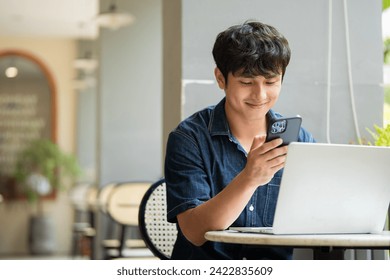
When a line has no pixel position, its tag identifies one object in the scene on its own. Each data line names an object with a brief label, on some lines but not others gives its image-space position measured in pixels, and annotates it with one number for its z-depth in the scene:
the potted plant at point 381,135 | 3.66
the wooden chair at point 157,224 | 3.56
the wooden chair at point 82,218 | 10.75
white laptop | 2.51
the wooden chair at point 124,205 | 6.97
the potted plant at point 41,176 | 15.74
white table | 2.40
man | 2.87
